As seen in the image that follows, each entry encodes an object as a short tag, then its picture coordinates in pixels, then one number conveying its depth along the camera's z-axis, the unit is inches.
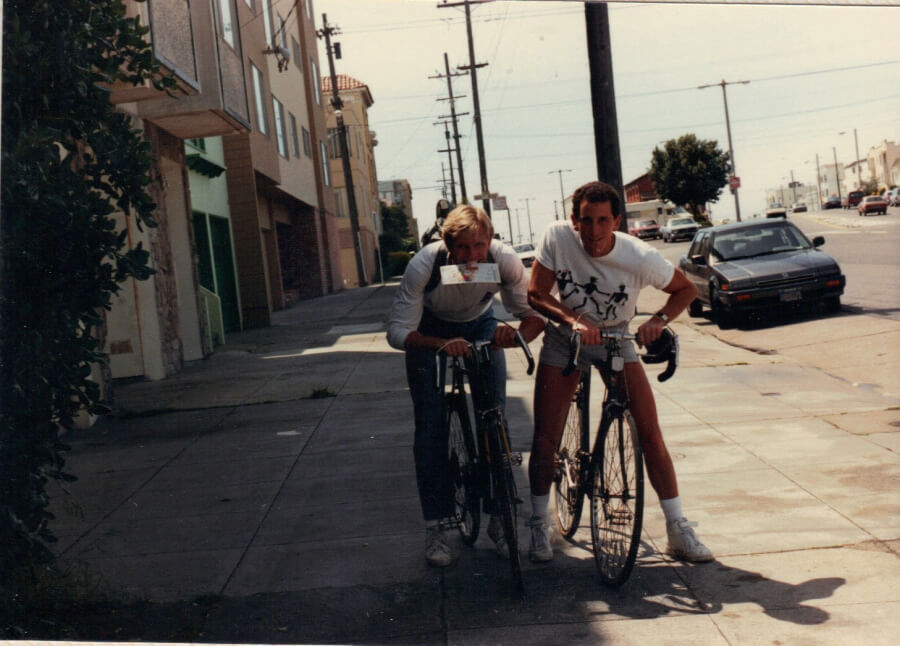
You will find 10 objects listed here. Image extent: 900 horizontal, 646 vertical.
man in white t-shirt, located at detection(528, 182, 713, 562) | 171.8
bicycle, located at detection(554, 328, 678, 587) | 164.9
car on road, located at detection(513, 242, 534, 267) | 1965.1
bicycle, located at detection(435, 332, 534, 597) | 168.9
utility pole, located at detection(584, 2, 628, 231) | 562.6
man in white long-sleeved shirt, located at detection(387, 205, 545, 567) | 174.2
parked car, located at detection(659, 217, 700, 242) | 2058.3
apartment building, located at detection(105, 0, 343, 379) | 511.5
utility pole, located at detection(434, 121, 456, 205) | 2898.6
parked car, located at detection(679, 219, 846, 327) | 569.6
